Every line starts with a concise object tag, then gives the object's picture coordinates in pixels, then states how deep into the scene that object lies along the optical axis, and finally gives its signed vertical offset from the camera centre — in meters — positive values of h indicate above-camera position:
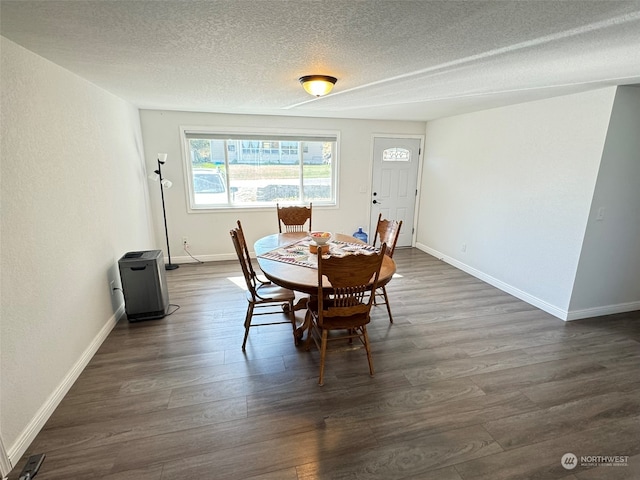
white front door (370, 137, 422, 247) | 5.17 -0.05
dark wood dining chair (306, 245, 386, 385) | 1.93 -0.79
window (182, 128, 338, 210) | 4.56 +0.09
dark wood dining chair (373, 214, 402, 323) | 2.99 -0.60
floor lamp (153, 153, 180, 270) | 4.11 -0.17
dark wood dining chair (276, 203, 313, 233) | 4.00 -0.53
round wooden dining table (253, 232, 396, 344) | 2.10 -0.72
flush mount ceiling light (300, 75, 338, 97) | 2.29 +0.69
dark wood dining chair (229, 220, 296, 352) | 2.42 -1.01
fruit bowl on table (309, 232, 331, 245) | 2.78 -0.58
